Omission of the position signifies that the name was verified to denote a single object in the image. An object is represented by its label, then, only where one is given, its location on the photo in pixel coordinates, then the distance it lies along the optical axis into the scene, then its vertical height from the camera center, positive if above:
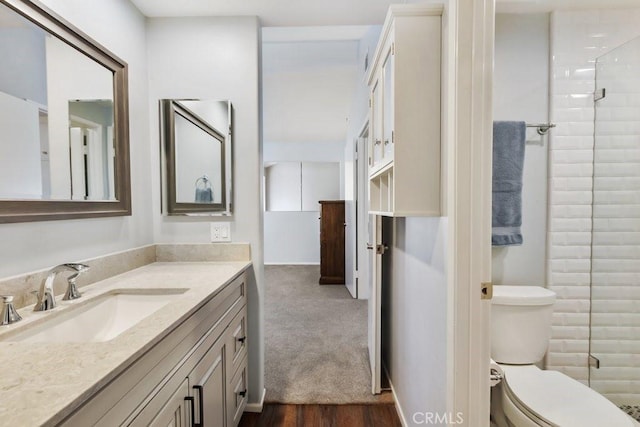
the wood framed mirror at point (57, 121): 0.96 +0.33
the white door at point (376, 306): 1.93 -0.69
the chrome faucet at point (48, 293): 0.94 -0.29
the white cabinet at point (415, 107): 1.08 +0.36
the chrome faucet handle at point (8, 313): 0.84 -0.31
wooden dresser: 4.61 -0.55
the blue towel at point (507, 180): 1.62 +0.13
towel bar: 1.68 +0.45
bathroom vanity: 0.55 -0.37
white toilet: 1.19 -0.85
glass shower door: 1.67 -0.18
